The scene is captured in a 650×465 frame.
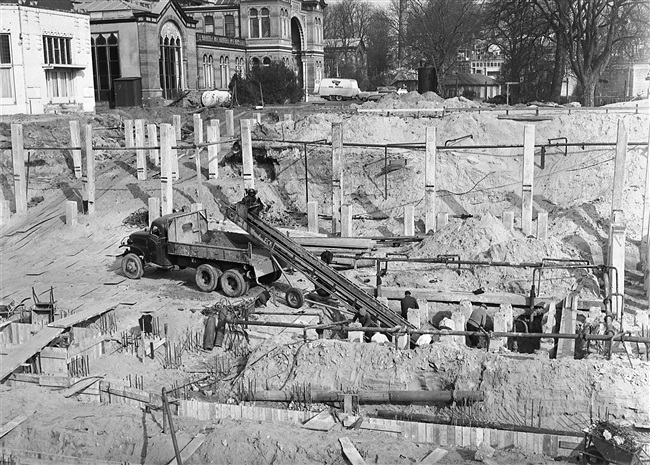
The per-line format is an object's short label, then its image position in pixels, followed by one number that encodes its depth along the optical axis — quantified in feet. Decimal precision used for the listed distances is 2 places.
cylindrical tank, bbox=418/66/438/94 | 150.41
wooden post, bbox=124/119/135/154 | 91.76
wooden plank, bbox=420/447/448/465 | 31.32
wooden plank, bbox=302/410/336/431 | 33.96
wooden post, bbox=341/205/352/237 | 67.26
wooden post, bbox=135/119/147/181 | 81.15
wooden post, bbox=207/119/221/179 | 79.56
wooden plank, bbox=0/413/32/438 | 35.40
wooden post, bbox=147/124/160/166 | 77.41
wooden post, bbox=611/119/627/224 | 59.16
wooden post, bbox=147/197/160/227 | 66.95
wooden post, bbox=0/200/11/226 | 76.73
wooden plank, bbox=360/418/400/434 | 33.88
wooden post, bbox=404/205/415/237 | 66.80
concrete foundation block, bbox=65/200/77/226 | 71.31
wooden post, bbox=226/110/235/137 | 104.47
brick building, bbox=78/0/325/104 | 151.84
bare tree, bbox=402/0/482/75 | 199.93
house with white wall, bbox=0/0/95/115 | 116.98
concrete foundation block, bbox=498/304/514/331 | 46.66
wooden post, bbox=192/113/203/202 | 86.48
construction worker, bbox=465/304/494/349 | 45.09
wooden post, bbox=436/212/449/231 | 67.77
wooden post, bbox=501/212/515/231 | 63.46
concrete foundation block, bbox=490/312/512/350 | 45.98
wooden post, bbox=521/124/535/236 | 64.80
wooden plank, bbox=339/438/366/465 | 31.32
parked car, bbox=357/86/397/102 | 177.78
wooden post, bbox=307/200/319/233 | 68.85
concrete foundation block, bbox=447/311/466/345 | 46.06
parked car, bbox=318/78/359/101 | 189.98
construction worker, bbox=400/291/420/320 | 49.49
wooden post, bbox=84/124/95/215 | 72.23
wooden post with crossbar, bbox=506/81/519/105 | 155.61
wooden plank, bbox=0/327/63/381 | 40.68
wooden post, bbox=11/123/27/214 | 74.79
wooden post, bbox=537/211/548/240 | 62.39
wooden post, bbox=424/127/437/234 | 67.46
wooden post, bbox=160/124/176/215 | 67.51
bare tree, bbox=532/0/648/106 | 129.39
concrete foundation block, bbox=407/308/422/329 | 47.52
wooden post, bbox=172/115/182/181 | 79.66
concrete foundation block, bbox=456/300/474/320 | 48.96
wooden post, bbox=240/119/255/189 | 70.28
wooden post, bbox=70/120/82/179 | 81.25
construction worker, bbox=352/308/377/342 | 46.39
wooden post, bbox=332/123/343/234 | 69.21
